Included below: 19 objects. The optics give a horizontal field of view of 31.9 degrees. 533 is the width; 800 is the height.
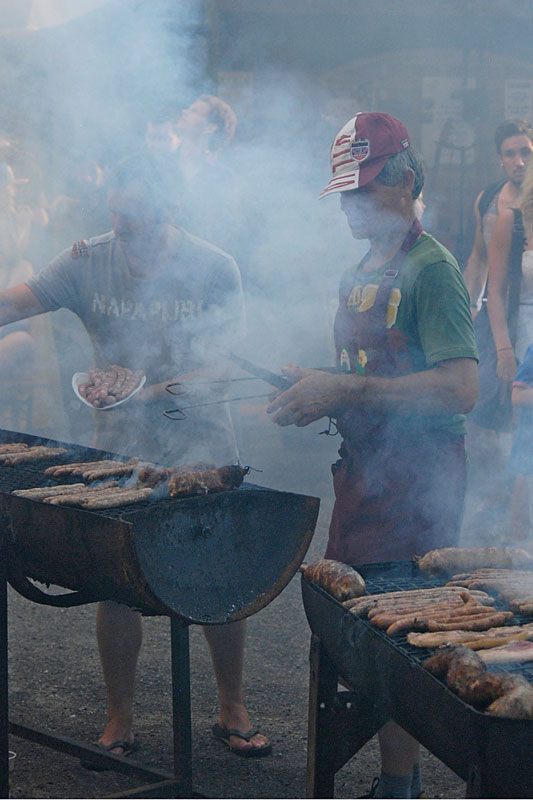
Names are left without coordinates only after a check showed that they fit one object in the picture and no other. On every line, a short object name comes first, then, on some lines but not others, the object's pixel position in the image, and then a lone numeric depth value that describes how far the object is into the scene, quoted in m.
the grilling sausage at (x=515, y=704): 1.83
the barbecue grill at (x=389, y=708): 1.81
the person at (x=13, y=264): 8.10
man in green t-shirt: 3.01
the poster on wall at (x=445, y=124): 10.05
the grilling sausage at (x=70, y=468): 3.50
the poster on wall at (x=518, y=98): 10.07
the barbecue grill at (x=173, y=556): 2.80
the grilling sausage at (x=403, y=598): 2.42
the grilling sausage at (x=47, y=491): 3.10
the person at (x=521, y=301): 5.73
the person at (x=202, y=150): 5.26
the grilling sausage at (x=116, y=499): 2.94
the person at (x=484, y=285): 6.43
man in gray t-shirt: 3.91
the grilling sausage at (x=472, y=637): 2.21
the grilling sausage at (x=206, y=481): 3.02
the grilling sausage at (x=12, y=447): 3.94
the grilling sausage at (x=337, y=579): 2.54
